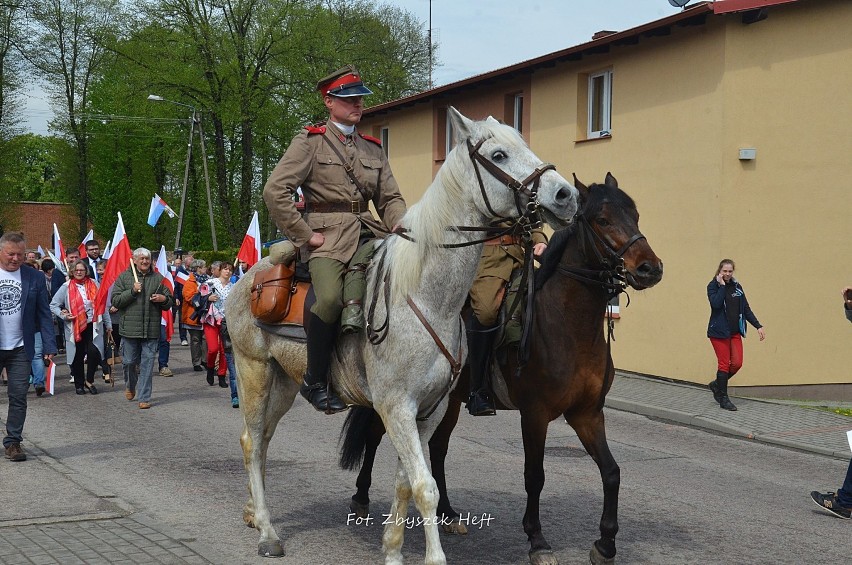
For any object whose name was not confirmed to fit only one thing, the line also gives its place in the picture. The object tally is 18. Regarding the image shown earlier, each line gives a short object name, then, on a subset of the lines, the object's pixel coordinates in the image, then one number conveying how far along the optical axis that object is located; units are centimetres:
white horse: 516
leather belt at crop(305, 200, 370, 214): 613
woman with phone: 1445
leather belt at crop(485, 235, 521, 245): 696
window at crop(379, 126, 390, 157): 2972
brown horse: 615
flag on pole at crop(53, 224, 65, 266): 2131
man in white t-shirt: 959
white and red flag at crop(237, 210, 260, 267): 1560
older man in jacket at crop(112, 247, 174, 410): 1409
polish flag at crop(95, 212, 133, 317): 1605
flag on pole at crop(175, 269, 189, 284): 2020
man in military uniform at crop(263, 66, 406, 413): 585
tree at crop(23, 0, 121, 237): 5109
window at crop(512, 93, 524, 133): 2281
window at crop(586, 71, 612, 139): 1962
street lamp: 4541
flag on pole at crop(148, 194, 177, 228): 2755
